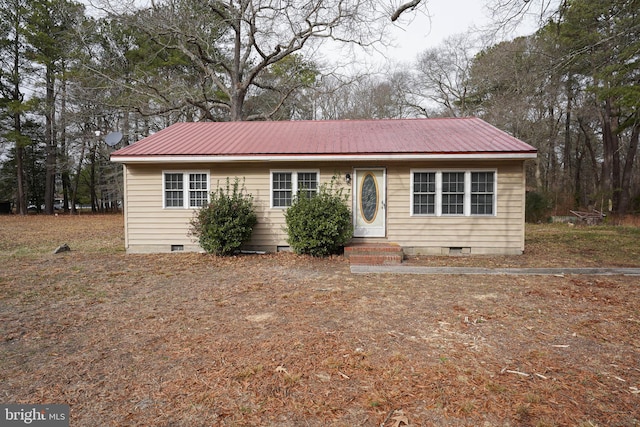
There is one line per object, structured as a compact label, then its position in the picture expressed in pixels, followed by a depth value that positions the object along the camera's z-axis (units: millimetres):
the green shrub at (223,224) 8539
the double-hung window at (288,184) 9359
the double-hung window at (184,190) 9531
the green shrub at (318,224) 8398
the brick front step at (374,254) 8055
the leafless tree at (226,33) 15641
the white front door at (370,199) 9211
